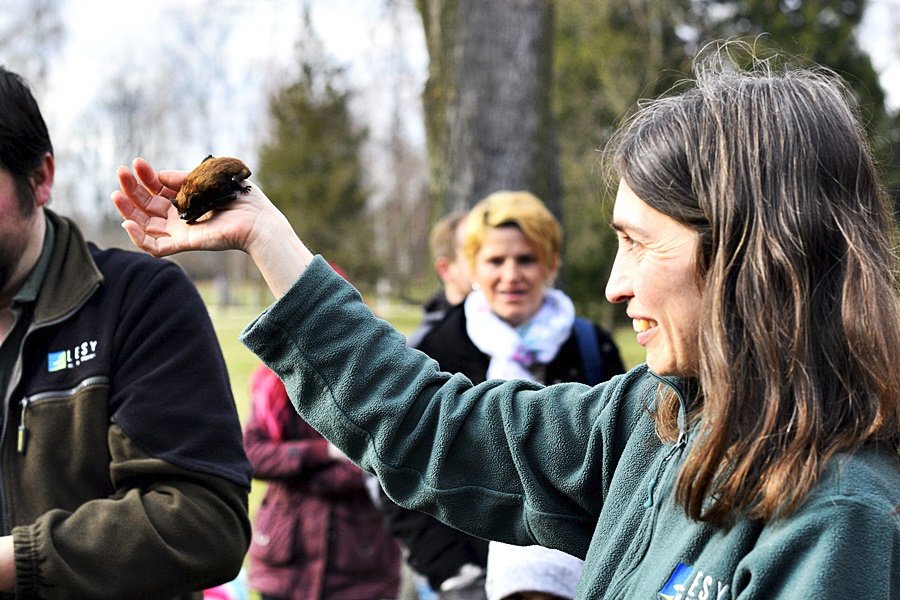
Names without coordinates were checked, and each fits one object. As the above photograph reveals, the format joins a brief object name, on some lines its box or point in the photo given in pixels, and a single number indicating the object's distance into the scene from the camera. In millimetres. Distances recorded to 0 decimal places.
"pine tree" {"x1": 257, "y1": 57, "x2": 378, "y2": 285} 32750
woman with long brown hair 1429
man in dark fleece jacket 2246
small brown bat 1975
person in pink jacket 4473
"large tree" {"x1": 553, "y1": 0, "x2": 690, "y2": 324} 20562
